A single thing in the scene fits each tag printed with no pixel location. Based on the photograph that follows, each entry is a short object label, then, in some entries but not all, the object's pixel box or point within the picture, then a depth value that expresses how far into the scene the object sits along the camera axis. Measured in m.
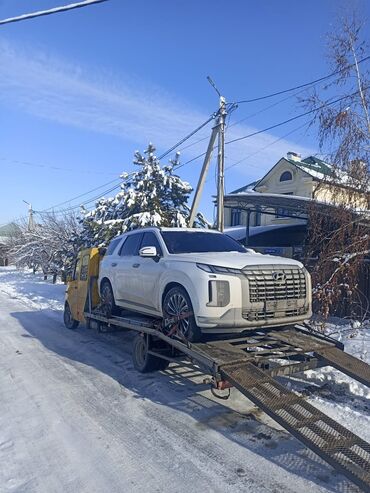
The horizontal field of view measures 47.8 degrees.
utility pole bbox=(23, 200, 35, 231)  43.17
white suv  5.16
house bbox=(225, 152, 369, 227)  8.88
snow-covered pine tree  17.36
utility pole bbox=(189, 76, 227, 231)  14.39
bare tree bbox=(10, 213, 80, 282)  28.88
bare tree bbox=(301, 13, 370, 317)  8.81
